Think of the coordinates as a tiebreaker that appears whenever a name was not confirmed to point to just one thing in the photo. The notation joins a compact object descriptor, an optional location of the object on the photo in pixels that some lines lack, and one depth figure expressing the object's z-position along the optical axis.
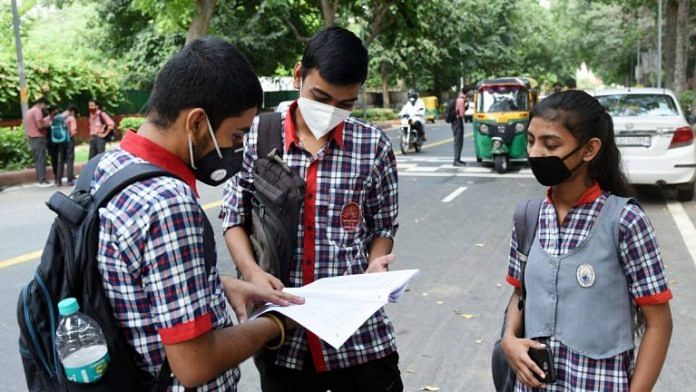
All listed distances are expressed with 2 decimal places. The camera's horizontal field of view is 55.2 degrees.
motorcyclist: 16.41
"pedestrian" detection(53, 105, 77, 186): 12.06
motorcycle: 16.41
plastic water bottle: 1.36
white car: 8.54
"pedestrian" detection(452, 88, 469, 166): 13.94
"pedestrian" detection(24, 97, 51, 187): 12.05
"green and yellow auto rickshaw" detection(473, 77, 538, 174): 12.79
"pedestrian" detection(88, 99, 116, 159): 13.39
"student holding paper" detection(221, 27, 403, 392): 2.07
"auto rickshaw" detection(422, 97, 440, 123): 33.56
